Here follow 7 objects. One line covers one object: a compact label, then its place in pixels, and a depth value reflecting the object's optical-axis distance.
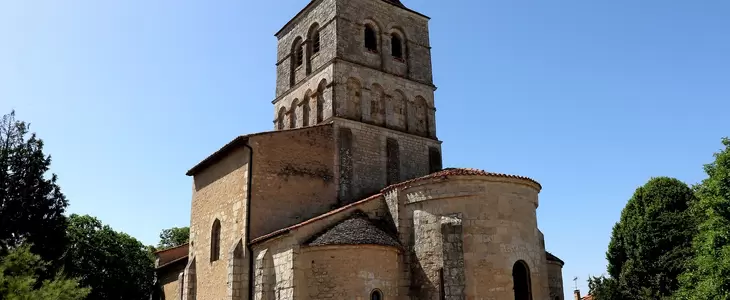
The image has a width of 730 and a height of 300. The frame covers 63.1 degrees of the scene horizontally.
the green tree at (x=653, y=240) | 21.83
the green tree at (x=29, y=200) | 21.94
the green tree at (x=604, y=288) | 22.36
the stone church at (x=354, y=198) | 15.08
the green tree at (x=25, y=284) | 11.19
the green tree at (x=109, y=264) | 25.69
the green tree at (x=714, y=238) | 16.66
